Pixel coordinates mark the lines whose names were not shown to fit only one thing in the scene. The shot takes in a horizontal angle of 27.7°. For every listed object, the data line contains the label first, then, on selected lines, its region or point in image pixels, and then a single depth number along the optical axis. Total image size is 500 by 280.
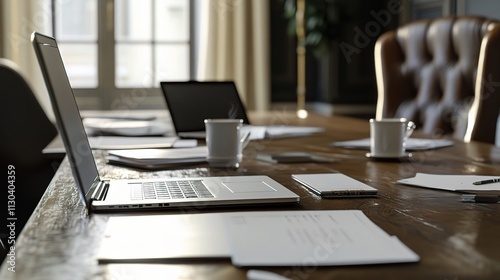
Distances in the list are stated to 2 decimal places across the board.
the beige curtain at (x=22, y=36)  6.28
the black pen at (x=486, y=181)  1.81
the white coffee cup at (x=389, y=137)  2.25
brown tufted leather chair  2.98
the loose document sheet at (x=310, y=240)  1.27
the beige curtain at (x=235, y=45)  6.70
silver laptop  1.54
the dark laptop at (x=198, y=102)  2.87
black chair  2.52
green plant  6.33
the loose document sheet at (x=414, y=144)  2.48
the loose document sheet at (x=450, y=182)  1.76
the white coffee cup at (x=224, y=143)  2.12
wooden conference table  1.24
